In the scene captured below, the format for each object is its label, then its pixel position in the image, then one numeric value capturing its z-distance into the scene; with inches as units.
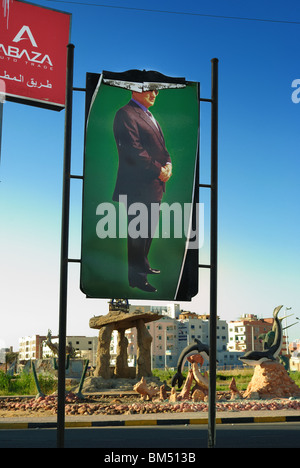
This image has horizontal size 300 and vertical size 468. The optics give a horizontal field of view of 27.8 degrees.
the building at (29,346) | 5915.8
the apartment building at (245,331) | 5009.8
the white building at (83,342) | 5465.6
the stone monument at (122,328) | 1060.5
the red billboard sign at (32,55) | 825.5
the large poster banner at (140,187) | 254.1
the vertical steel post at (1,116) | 562.7
